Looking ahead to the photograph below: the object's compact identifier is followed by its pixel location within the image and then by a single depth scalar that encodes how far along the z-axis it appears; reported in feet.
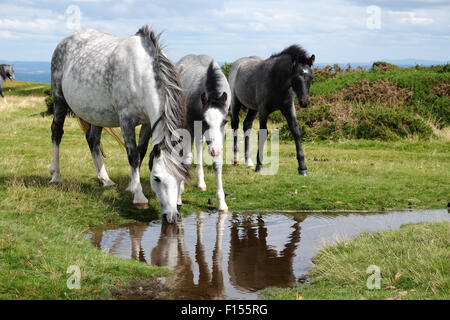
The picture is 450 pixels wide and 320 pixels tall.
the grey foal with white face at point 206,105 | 30.37
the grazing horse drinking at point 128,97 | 29.32
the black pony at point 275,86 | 41.50
